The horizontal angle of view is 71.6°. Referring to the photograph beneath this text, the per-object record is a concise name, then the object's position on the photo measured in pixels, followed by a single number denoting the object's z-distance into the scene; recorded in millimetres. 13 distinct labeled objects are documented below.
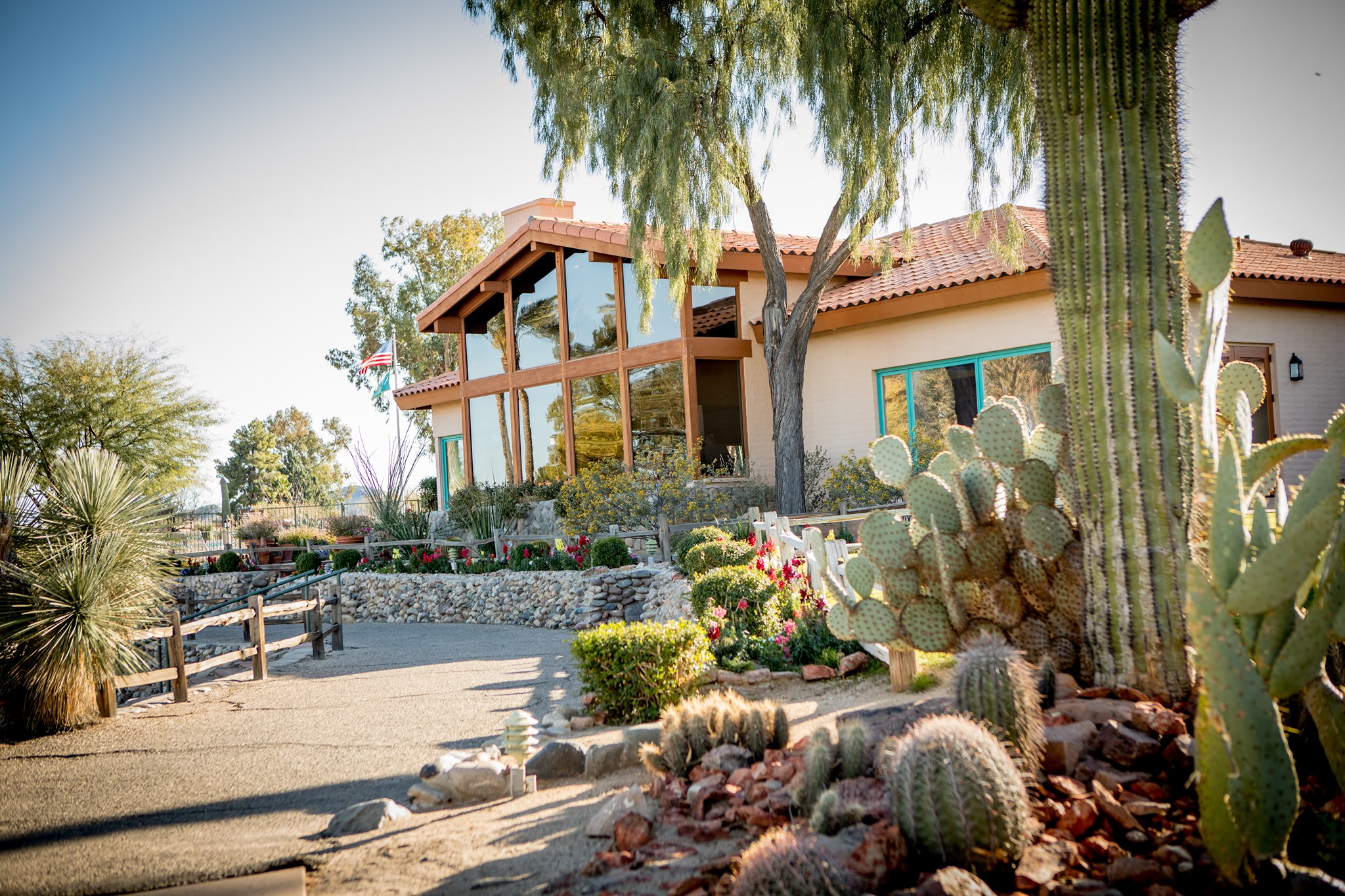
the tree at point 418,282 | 35031
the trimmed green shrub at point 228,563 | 20812
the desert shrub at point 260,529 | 23359
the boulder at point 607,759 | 5207
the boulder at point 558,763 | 5203
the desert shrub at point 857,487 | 14188
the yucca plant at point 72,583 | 7359
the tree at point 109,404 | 24766
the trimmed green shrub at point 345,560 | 17219
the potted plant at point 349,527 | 21480
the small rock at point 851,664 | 6828
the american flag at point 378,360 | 27547
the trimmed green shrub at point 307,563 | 18391
